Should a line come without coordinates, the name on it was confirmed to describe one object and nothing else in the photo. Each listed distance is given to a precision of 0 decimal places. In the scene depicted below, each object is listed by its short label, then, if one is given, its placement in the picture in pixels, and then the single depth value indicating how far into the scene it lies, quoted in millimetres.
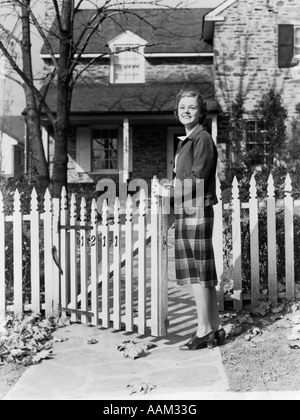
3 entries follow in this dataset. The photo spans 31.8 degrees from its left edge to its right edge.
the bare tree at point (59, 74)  7891
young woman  3701
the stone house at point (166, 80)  15305
